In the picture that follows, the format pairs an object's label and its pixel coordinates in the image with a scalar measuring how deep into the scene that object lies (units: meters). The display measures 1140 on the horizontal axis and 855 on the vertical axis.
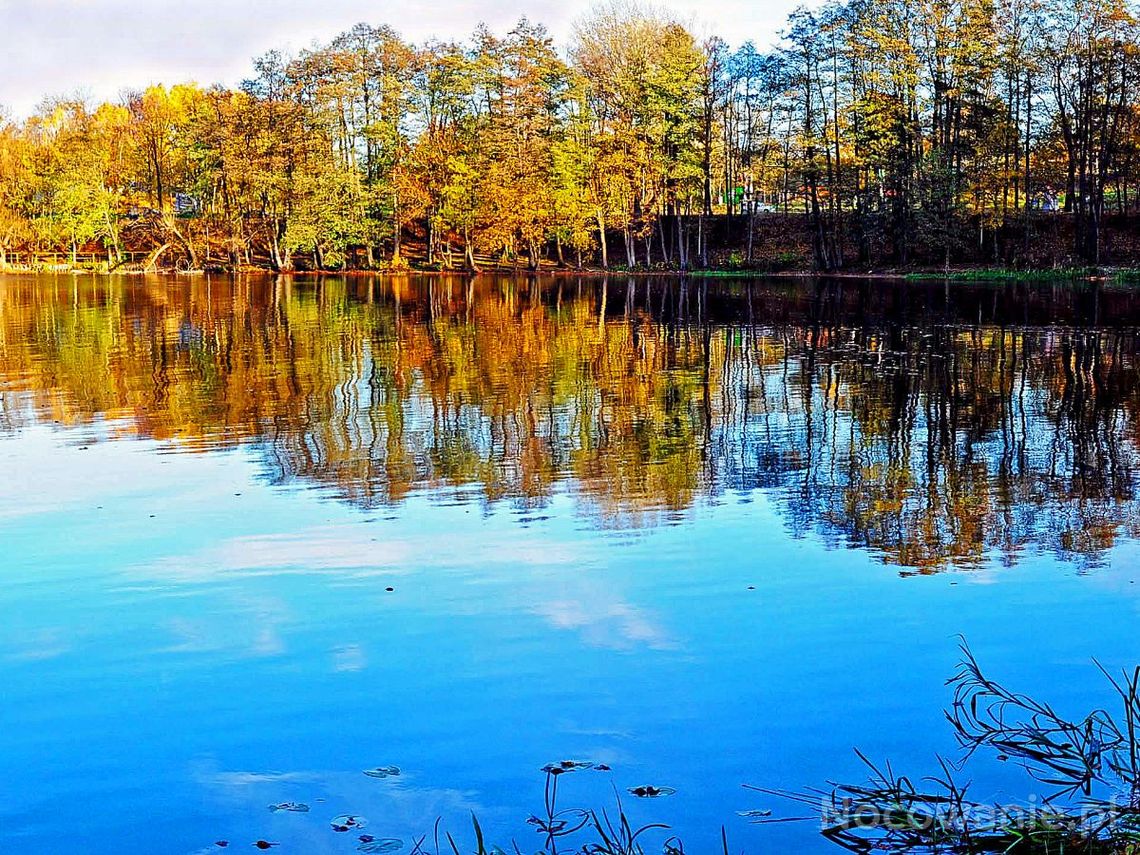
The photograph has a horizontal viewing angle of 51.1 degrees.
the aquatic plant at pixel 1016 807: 4.33
